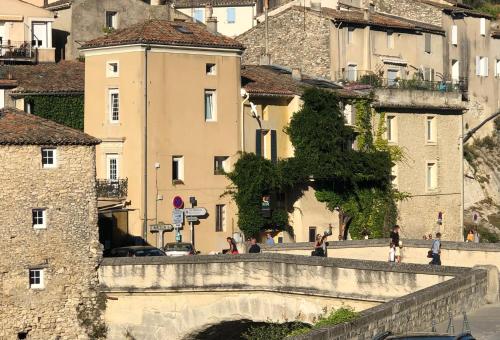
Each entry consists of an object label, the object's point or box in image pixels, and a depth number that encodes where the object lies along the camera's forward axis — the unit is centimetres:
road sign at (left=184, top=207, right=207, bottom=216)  6028
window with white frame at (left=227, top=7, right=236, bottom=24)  9706
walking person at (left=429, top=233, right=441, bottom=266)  4714
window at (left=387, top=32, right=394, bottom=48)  8138
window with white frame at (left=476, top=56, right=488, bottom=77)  9375
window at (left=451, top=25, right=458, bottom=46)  8969
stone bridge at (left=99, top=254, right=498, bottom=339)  4175
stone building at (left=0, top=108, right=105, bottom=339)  4850
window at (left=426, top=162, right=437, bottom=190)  7581
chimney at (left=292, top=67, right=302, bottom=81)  7056
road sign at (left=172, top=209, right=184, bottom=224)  5975
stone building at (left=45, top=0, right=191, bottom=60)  7831
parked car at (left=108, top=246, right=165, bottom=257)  5262
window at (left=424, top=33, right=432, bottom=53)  8556
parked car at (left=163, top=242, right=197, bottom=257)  5594
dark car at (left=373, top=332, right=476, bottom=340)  2506
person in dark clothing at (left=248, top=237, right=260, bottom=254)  5088
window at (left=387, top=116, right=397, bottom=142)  7281
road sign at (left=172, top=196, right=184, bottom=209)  6038
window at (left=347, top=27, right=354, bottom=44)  7850
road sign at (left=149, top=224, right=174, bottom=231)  5919
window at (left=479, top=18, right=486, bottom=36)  9388
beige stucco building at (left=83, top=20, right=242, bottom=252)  6006
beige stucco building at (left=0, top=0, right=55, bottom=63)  7450
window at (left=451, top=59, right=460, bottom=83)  8950
